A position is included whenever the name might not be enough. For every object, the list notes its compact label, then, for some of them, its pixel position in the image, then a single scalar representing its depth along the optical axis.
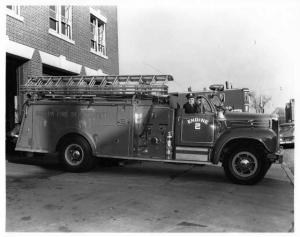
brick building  12.72
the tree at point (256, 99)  43.34
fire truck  8.95
